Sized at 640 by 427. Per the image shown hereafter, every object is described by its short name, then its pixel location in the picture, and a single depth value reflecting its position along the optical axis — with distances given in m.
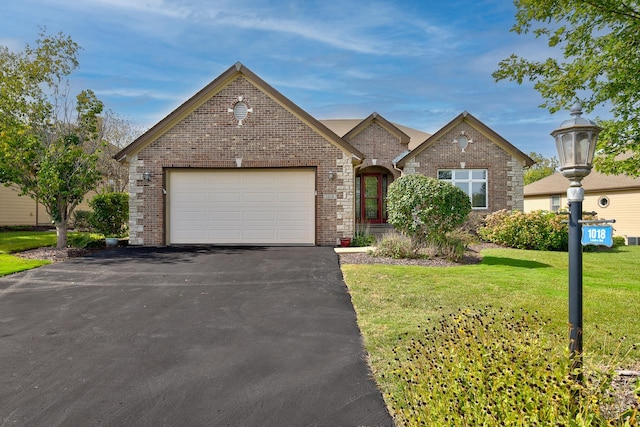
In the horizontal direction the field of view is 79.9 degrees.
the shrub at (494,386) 2.49
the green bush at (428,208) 10.60
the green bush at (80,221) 21.64
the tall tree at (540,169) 48.75
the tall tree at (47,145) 12.12
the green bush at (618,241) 17.42
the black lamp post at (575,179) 3.33
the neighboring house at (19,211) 20.80
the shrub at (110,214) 15.46
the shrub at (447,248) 10.64
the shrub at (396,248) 10.73
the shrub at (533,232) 14.42
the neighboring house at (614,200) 20.45
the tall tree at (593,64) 7.92
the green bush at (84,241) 13.09
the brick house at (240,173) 13.45
